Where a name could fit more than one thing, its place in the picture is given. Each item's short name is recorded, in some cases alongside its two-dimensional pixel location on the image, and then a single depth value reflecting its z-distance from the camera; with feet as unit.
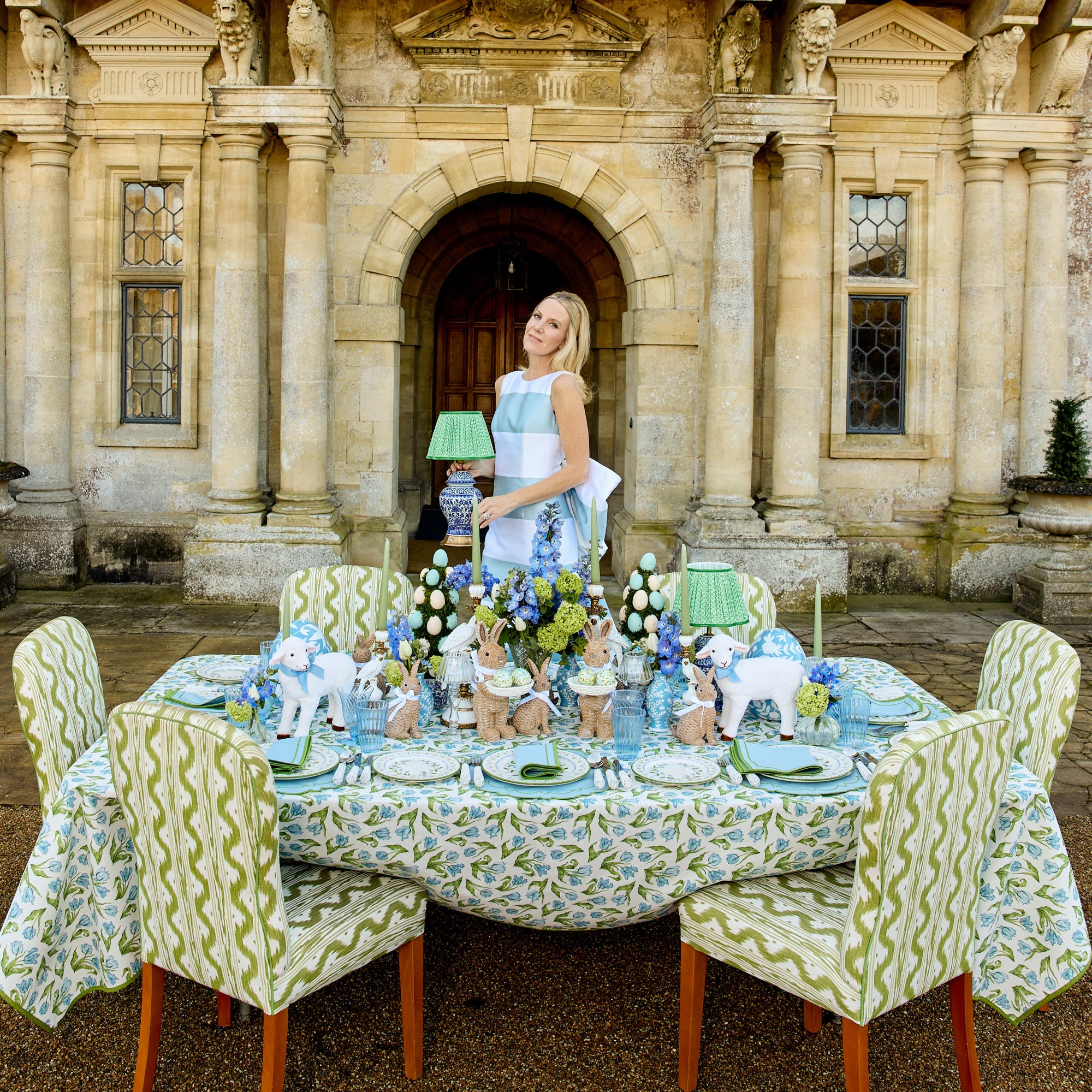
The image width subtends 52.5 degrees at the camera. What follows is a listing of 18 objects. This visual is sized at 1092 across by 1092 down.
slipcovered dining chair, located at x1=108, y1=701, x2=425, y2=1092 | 8.04
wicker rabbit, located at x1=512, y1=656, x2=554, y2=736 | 10.55
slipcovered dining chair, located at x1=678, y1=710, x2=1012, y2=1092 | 8.02
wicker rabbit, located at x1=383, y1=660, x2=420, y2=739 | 10.44
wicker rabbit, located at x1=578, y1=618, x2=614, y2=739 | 10.52
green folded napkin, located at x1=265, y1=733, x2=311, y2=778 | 9.43
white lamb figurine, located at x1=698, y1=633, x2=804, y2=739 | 10.21
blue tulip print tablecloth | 8.97
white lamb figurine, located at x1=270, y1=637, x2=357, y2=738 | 10.10
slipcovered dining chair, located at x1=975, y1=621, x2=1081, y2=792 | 10.29
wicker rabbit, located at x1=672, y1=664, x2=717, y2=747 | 10.28
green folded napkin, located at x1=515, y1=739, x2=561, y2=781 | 9.36
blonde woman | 12.89
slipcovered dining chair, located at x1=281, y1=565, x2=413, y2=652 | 15.07
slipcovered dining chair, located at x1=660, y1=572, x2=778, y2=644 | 14.32
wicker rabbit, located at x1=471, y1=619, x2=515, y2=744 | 10.34
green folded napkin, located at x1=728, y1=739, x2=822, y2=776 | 9.45
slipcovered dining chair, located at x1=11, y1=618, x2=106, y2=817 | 9.87
